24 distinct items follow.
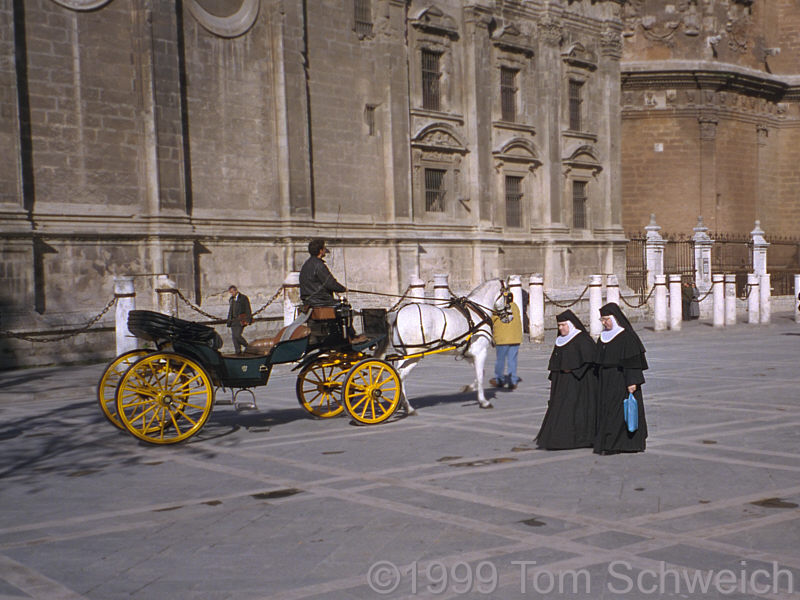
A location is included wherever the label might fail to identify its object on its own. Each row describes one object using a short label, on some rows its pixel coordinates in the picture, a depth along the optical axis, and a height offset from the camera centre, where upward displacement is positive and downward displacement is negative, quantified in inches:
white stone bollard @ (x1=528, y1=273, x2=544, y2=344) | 916.0 -50.1
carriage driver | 444.5 -9.7
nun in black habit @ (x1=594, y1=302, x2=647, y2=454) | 348.2 -46.3
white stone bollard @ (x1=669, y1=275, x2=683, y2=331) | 1057.5 -55.8
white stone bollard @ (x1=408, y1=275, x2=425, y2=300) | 806.5 -22.8
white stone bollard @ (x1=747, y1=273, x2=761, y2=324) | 1155.3 -60.0
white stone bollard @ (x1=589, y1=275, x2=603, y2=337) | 997.2 -50.1
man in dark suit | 743.7 -33.6
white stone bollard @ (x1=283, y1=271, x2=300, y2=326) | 787.4 -23.8
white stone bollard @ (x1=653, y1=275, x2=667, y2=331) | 1053.8 -56.5
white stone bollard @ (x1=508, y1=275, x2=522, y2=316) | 858.8 -27.7
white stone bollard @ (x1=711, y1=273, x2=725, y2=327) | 1111.6 -55.3
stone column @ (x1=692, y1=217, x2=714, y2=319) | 1309.1 -14.6
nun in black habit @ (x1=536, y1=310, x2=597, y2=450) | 358.3 -54.8
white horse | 477.7 -35.6
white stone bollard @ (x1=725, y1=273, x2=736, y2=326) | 1165.7 -60.2
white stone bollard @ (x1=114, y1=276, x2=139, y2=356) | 624.1 -24.9
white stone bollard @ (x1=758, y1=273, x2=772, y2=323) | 1172.5 -63.6
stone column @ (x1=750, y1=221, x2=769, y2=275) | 1331.2 -4.4
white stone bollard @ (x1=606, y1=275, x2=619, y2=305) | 1021.6 -36.9
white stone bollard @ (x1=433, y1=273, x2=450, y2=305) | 836.6 -24.4
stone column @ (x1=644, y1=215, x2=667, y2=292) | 1251.8 -4.0
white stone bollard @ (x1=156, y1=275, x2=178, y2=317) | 713.0 -21.5
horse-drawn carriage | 393.1 -43.6
